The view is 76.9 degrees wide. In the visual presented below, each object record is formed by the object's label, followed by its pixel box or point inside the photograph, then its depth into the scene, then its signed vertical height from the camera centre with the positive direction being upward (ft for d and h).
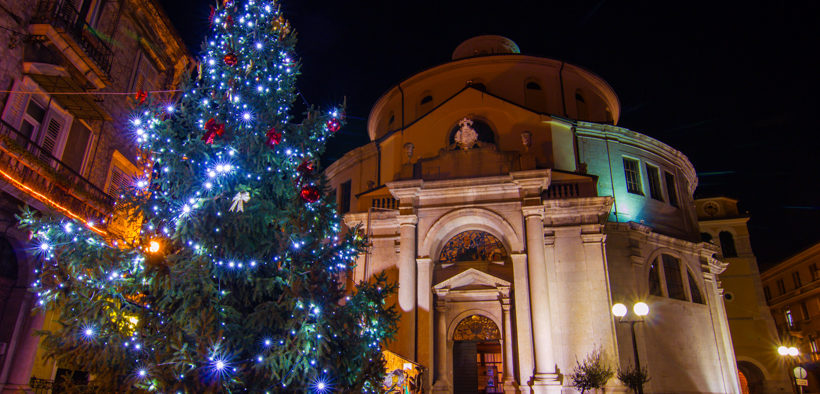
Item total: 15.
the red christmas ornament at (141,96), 28.68 +15.30
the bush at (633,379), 43.24 +1.42
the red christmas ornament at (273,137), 27.53 +12.68
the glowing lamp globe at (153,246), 26.89 +7.04
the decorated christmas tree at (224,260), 24.17 +6.10
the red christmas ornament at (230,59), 29.14 +17.49
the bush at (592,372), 54.39 +2.26
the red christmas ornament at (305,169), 30.07 +12.15
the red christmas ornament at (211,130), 26.63 +12.59
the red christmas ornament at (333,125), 31.40 +15.21
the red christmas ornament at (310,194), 27.89 +9.97
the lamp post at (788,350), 71.62 +6.12
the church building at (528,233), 61.67 +20.69
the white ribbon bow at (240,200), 26.00 +9.05
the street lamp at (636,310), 43.21 +6.78
